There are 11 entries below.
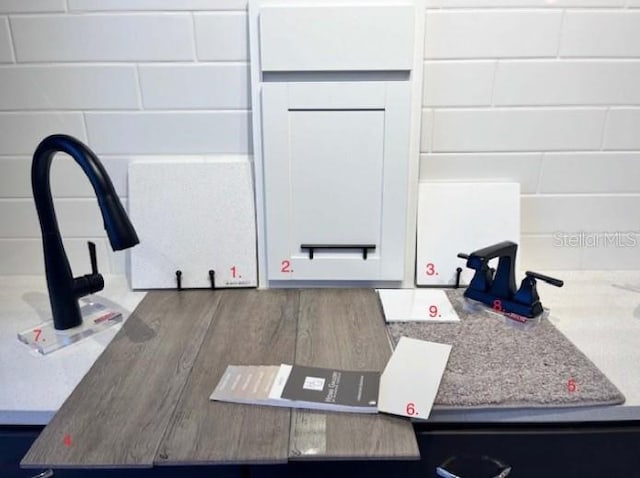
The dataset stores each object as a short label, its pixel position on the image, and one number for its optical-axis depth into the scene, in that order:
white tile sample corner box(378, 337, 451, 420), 0.73
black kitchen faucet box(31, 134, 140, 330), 0.81
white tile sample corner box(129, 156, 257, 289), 1.13
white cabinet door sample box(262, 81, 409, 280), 1.05
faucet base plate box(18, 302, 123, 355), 0.92
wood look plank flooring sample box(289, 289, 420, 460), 0.66
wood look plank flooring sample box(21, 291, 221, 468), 0.66
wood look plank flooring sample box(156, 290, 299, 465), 0.66
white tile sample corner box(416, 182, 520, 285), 1.16
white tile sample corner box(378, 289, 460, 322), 1.01
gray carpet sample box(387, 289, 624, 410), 0.77
